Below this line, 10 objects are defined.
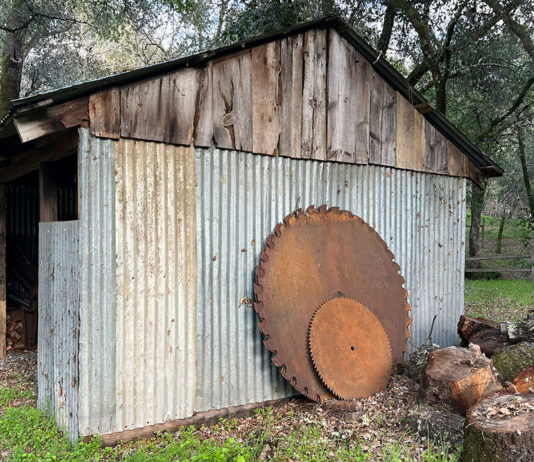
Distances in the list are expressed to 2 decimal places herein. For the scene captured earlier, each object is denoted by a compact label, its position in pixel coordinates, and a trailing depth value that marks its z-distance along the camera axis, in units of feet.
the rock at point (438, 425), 14.00
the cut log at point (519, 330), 19.69
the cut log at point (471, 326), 22.35
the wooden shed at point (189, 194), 14.02
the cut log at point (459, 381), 15.43
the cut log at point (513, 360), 17.24
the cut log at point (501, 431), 11.32
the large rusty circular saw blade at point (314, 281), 16.87
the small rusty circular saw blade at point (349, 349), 17.46
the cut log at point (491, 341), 19.69
